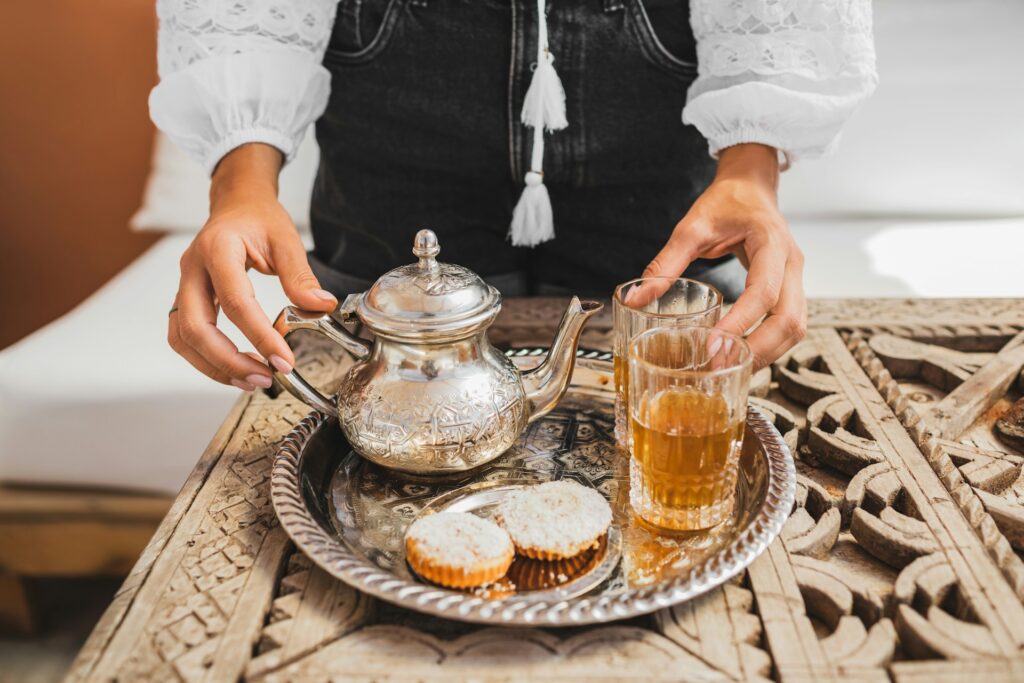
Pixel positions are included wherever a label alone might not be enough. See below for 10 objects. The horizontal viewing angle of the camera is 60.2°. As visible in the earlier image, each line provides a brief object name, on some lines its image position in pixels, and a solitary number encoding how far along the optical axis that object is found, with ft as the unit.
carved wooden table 2.01
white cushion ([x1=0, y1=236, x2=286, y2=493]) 4.64
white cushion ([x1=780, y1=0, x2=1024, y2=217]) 5.78
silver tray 2.07
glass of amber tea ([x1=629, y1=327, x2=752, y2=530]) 2.37
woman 2.94
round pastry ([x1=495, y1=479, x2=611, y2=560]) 2.25
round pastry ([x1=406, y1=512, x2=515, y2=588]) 2.17
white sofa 4.67
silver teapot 2.47
